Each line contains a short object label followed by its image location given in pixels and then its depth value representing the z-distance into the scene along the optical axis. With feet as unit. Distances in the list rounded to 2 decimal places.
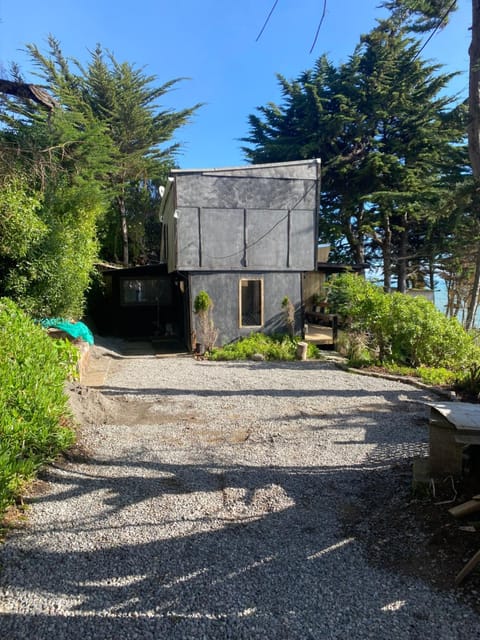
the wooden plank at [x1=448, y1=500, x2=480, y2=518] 9.23
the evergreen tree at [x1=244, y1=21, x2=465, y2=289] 64.08
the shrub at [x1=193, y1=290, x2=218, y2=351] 39.17
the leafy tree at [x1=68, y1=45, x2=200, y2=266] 65.10
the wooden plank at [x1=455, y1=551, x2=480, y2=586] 8.00
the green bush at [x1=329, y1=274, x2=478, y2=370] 29.84
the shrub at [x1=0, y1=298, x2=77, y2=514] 11.09
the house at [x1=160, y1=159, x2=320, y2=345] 39.73
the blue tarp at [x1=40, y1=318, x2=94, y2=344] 29.84
